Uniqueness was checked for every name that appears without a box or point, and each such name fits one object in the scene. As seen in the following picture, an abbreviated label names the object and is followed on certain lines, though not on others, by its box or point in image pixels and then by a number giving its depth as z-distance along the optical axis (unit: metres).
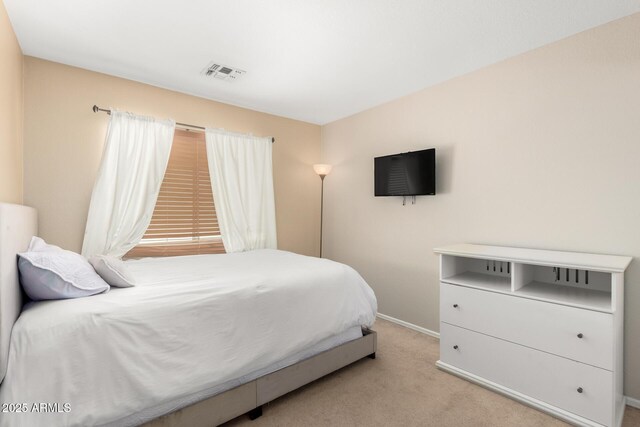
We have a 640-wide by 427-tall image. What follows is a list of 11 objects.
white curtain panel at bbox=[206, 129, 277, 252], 3.44
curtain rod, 2.76
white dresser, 1.71
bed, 1.27
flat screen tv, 2.96
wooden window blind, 3.14
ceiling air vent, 2.69
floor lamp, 4.05
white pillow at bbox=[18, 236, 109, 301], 1.51
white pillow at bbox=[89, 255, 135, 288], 1.86
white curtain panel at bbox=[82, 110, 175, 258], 2.74
